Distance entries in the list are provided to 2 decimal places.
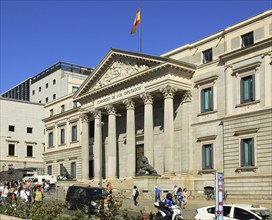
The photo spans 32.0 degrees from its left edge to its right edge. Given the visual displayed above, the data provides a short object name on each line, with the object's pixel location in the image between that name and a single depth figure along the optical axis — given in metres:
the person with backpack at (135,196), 36.25
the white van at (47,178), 58.41
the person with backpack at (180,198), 34.97
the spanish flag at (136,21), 53.36
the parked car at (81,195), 30.85
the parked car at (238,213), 21.78
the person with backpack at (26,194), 29.52
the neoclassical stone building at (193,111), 40.12
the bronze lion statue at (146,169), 44.56
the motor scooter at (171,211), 22.28
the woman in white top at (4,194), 30.67
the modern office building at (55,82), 89.69
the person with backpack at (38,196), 28.60
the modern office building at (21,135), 85.12
